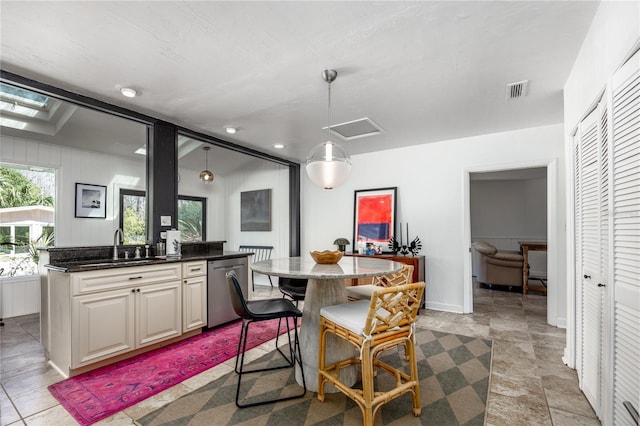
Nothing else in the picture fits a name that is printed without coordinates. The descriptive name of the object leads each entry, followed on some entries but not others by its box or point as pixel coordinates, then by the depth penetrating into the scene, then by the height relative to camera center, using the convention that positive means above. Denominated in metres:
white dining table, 2.14 -0.74
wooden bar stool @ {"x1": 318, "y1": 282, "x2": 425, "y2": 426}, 1.66 -0.71
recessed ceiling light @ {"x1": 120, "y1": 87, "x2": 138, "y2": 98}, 2.71 +1.10
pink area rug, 2.00 -1.28
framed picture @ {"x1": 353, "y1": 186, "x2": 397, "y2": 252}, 4.73 -0.05
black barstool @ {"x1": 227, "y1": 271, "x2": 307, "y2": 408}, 1.92 -0.67
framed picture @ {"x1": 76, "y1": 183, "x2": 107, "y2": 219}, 4.75 +0.20
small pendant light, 5.50 +0.68
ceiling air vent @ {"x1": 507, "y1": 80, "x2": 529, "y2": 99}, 2.64 +1.12
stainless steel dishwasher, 3.42 -0.91
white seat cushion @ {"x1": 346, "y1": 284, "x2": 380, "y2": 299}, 2.50 -0.66
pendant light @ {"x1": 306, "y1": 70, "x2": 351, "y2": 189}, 2.53 +0.42
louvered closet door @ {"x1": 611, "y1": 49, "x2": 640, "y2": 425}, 1.33 -0.10
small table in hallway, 5.21 -0.74
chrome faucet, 3.03 -0.35
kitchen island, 2.39 -0.82
